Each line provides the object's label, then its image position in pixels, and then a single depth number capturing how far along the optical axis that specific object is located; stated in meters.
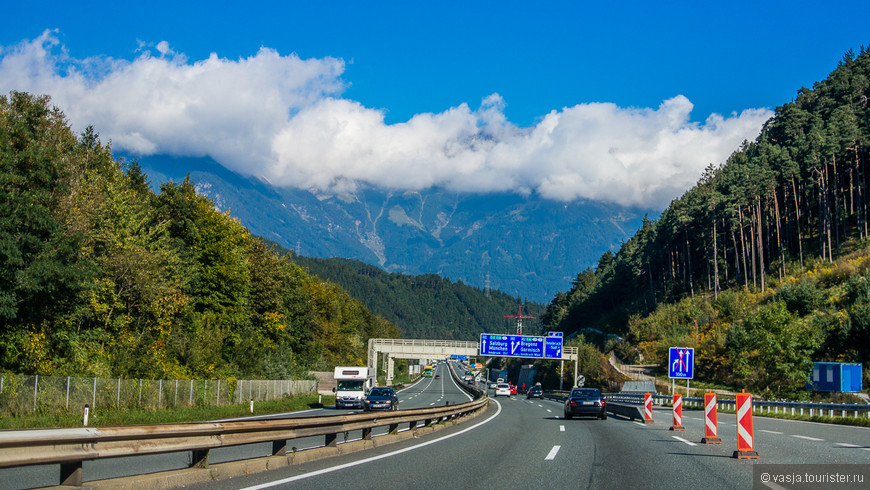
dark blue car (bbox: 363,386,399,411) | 40.12
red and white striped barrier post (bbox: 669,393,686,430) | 22.88
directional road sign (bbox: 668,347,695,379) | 40.25
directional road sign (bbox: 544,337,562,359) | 74.94
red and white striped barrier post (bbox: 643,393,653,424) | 29.10
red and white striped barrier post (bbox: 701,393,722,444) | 17.12
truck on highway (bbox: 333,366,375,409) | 46.25
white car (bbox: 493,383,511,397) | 81.47
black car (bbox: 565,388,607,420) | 30.80
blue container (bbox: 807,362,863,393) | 48.34
